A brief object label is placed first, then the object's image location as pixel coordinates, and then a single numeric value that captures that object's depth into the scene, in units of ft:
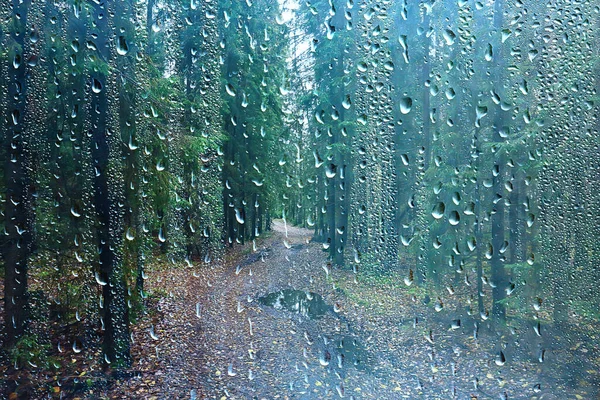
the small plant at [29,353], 6.95
